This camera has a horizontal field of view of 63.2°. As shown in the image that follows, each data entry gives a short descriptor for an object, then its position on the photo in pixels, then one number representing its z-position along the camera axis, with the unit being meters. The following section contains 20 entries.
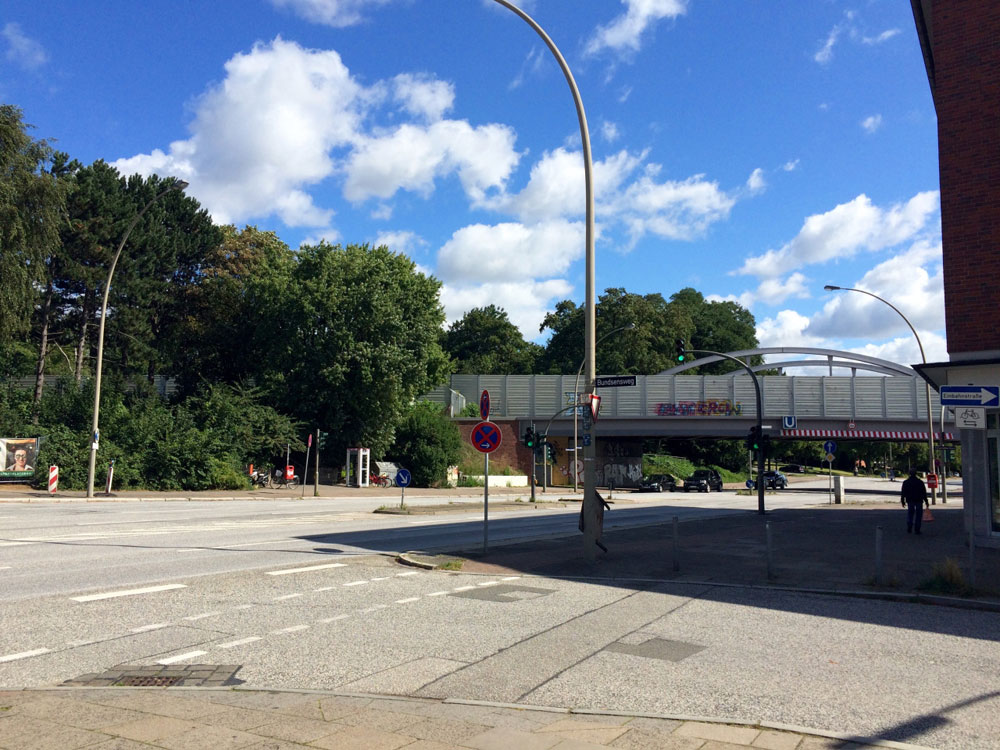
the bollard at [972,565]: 11.02
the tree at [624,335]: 86.38
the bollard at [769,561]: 12.28
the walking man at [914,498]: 19.92
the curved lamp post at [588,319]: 13.73
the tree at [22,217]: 31.23
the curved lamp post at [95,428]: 29.39
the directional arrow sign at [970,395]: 11.30
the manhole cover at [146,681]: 6.09
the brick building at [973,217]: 16.94
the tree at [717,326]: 102.19
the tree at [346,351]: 44.91
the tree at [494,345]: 98.38
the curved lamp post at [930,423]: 32.14
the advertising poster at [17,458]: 33.53
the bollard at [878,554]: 11.63
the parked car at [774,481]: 61.47
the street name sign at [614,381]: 14.73
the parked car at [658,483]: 57.88
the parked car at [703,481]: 58.38
